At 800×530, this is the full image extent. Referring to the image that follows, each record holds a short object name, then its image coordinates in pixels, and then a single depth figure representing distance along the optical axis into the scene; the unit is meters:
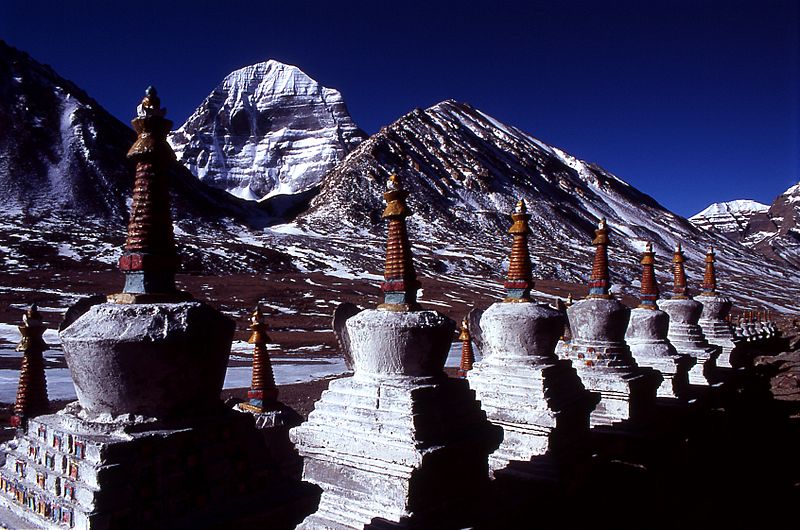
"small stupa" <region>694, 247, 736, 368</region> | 11.03
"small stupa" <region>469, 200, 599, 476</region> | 4.88
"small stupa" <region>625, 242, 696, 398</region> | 7.98
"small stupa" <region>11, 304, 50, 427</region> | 4.33
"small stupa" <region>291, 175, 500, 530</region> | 3.56
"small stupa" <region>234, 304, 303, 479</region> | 5.71
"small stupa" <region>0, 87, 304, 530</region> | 2.64
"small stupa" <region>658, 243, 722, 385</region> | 9.51
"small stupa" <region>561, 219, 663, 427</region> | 6.28
